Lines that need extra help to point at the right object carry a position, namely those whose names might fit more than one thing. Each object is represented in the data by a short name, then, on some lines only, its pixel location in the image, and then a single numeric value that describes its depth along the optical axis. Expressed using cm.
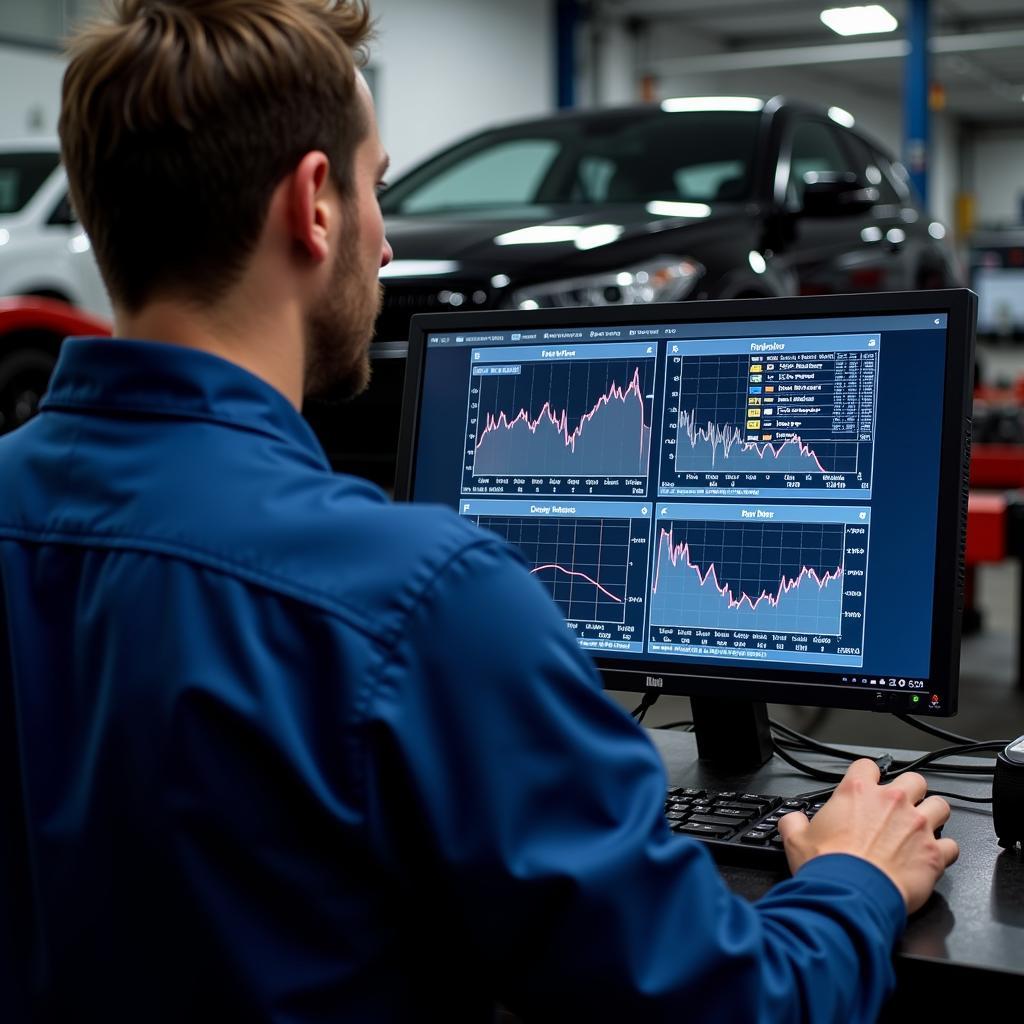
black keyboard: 126
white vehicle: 750
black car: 445
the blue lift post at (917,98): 1183
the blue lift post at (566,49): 1342
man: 79
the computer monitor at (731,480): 140
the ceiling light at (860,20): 1498
